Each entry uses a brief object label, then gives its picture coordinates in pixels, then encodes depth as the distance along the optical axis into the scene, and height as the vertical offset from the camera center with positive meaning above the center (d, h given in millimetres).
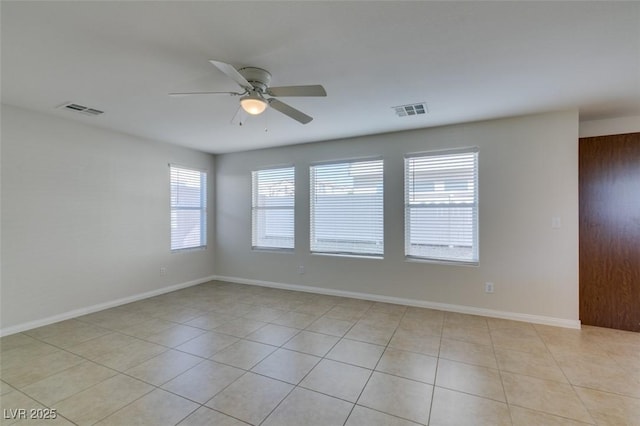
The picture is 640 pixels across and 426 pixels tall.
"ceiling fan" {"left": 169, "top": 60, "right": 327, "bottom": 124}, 2127 +952
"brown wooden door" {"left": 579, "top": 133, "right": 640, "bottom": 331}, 3326 -216
